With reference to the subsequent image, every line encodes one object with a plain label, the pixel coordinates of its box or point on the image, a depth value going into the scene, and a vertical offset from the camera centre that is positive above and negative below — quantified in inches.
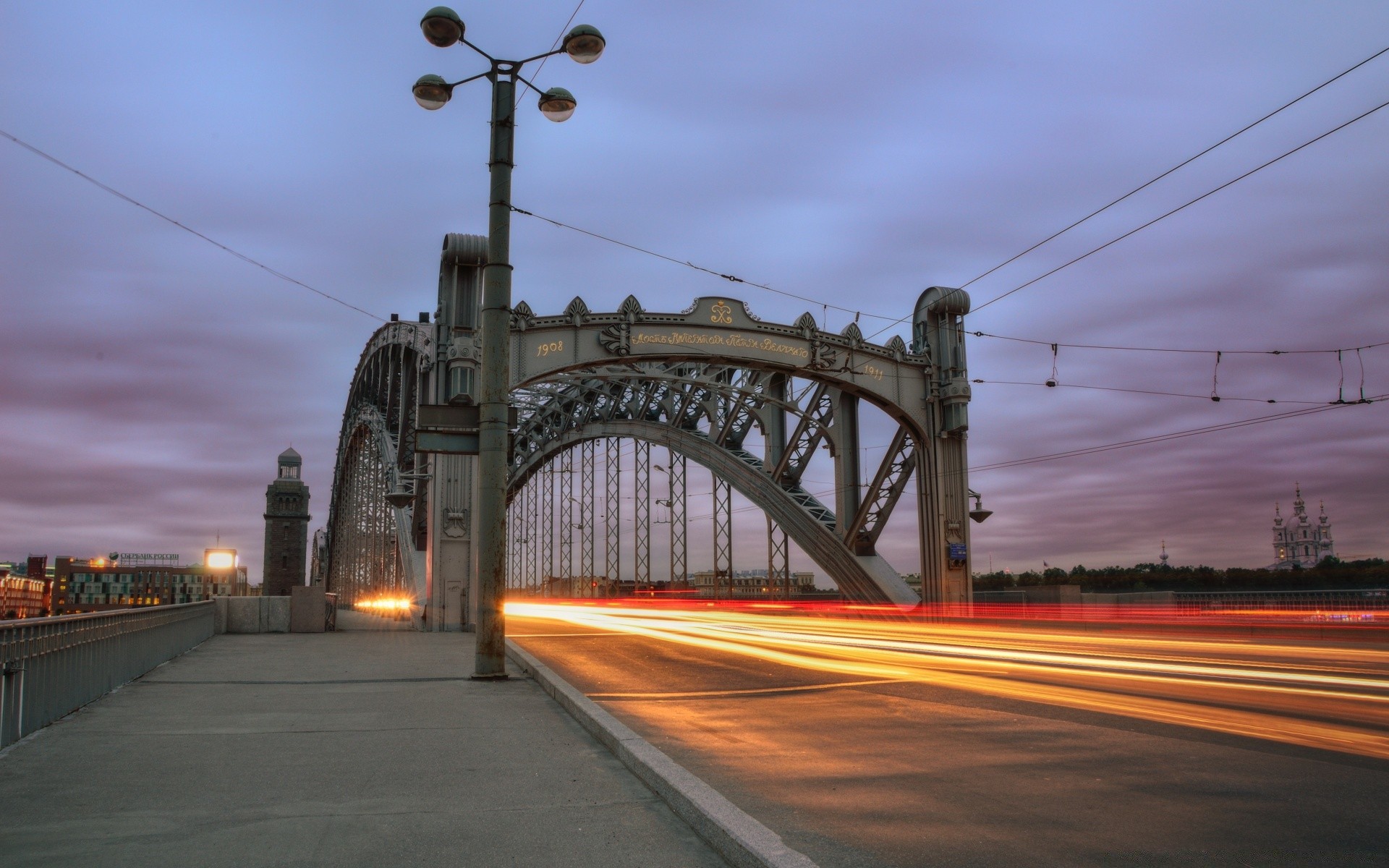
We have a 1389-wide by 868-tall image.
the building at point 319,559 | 4315.9 -37.7
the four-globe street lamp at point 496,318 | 489.4 +125.4
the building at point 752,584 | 2261.1 -126.8
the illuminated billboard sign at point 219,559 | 1278.3 -7.9
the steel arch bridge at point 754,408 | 1112.8 +198.8
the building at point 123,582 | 1314.0 -101.6
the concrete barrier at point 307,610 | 1045.2 -63.1
